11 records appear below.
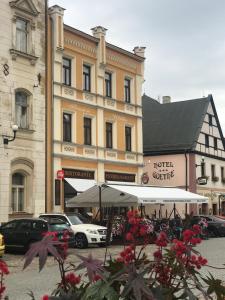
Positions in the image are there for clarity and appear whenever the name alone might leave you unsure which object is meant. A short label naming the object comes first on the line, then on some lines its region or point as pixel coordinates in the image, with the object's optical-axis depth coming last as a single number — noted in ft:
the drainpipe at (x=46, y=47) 99.73
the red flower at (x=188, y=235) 12.02
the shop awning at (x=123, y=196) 88.63
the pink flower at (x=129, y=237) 11.95
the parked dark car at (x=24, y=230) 71.00
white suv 80.04
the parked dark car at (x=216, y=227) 115.55
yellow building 101.45
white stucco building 90.63
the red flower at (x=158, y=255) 12.17
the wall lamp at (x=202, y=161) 155.12
